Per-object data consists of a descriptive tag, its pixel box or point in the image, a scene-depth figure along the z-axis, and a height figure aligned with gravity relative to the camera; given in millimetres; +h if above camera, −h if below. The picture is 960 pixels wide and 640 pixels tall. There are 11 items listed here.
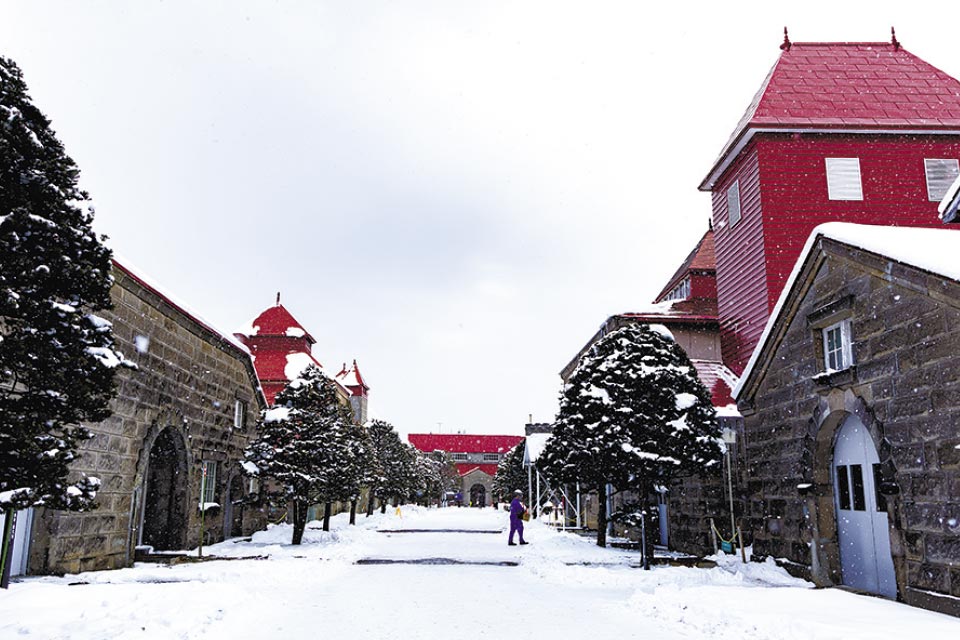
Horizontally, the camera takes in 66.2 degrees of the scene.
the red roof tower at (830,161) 21906 +9576
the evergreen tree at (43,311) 7062 +1560
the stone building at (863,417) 10016 +1087
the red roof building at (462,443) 111375 +5391
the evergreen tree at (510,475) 53703 +336
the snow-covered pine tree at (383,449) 44562 +1827
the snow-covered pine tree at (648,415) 15445 +1400
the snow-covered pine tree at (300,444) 20859 +912
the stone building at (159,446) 14078 +694
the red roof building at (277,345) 40812 +7484
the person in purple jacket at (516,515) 23312 -1106
